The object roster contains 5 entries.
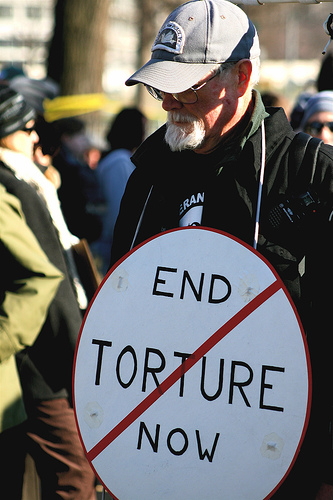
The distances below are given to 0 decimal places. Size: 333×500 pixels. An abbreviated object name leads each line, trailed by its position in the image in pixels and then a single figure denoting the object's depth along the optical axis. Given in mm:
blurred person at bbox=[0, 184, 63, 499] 5812
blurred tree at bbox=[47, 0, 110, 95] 20016
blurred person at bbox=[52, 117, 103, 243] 10820
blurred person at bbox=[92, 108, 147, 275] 11539
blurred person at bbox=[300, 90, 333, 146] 8406
